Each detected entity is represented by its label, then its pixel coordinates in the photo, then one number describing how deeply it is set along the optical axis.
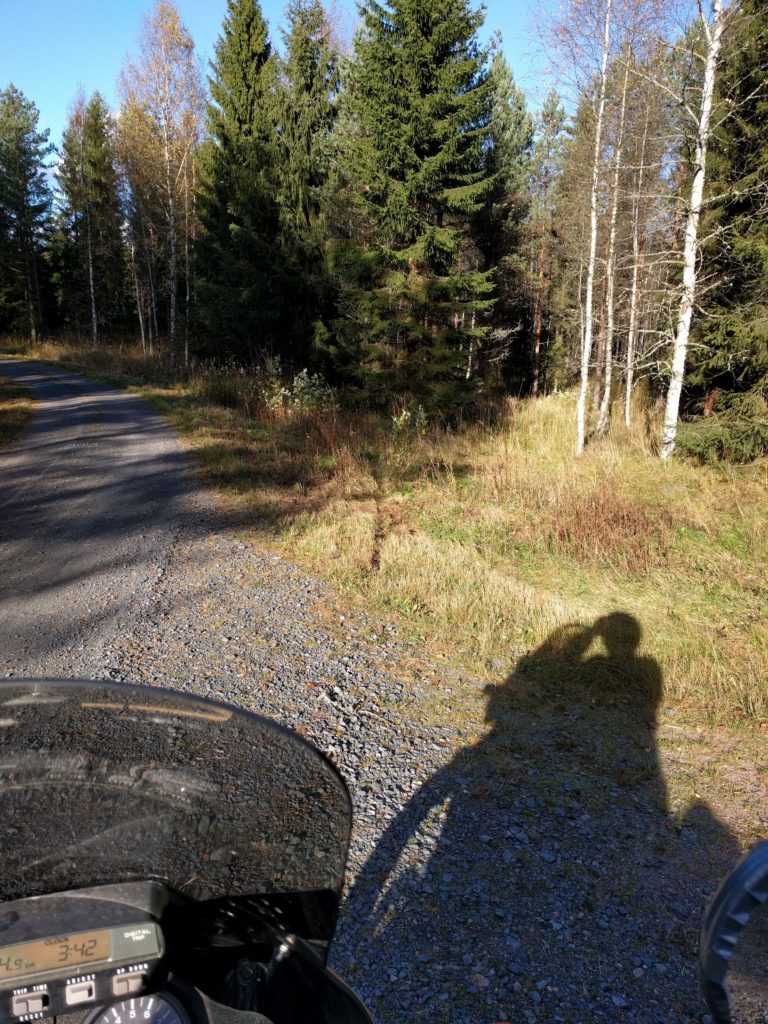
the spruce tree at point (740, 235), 9.93
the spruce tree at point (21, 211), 35.28
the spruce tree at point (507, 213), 18.03
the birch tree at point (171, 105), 24.00
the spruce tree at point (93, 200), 33.88
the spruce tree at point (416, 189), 12.99
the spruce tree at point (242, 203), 18.19
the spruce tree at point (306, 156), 17.72
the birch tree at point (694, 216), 9.44
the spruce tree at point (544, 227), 22.95
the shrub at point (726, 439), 9.76
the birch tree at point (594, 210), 11.01
